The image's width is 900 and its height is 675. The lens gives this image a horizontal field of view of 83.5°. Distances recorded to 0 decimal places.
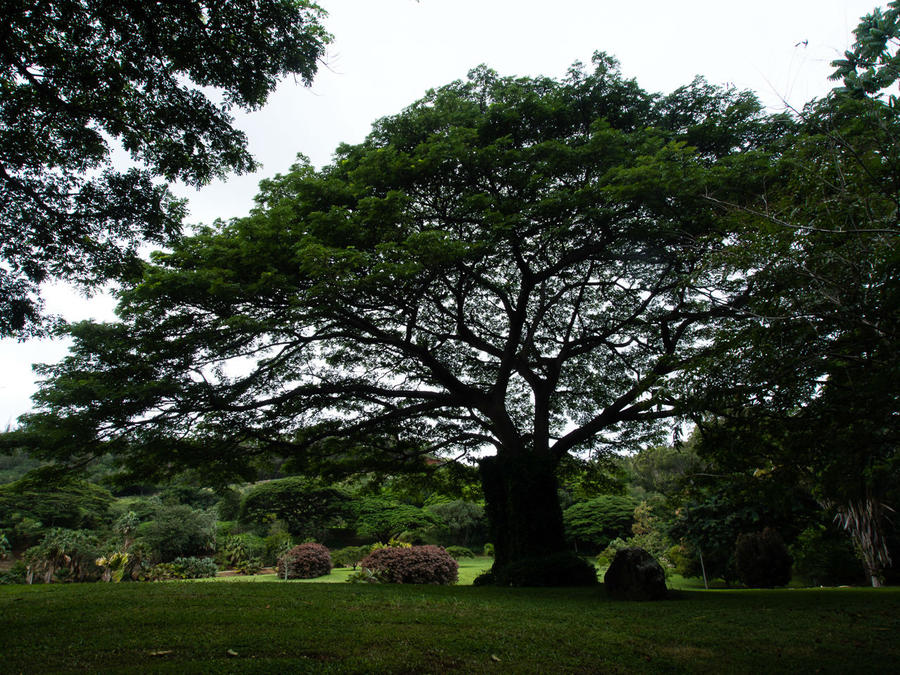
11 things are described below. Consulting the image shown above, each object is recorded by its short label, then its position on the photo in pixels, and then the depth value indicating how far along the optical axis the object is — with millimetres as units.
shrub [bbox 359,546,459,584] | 12539
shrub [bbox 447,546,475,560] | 24750
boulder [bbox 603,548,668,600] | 7930
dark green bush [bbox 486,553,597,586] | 10273
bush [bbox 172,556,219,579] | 16828
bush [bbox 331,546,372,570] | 20844
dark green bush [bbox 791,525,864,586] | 12461
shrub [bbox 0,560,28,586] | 14320
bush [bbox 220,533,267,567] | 21359
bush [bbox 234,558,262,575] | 19891
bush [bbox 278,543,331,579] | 16203
